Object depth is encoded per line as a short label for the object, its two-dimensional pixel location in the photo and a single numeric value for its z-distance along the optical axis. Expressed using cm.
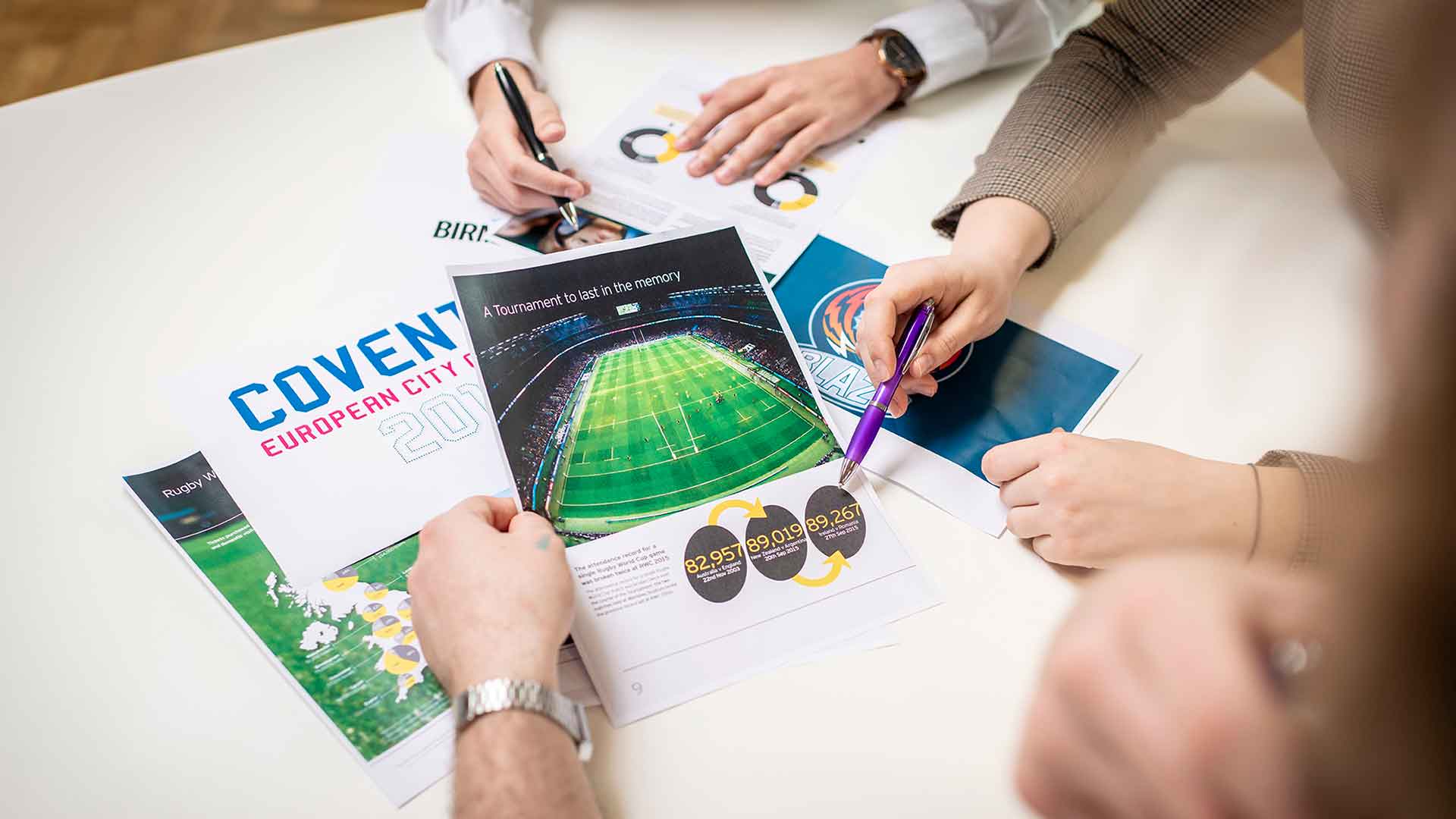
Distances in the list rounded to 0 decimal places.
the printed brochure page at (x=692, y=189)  86
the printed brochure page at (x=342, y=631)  54
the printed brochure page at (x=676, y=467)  59
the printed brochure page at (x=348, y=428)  64
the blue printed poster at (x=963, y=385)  69
